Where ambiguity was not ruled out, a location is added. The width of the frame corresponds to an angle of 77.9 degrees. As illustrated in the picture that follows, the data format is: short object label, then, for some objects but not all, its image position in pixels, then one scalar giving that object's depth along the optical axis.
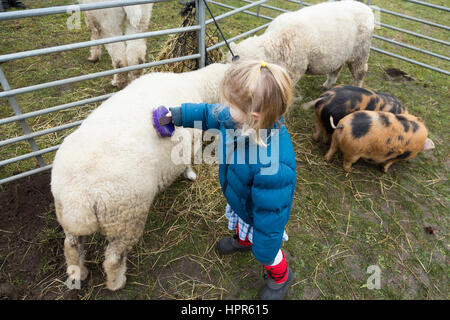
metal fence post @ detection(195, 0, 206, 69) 3.23
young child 1.54
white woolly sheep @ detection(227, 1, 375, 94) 3.97
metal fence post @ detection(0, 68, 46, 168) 2.64
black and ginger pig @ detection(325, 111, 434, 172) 3.58
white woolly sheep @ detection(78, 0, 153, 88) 4.17
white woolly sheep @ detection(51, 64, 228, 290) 1.88
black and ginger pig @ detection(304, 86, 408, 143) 3.94
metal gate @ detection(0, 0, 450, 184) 2.39
